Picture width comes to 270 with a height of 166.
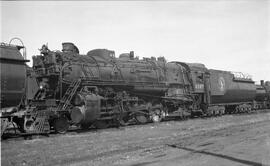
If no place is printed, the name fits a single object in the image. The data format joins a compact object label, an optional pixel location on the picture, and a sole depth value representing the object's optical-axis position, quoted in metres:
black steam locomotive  14.54
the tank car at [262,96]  35.62
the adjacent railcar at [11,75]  10.52
